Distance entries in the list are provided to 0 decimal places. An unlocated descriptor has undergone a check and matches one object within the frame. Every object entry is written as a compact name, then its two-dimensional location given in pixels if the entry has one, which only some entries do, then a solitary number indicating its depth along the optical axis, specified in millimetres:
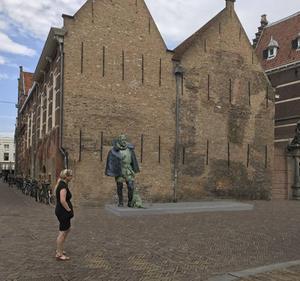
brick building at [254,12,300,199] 18789
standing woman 4915
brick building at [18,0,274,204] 12011
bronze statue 9830
